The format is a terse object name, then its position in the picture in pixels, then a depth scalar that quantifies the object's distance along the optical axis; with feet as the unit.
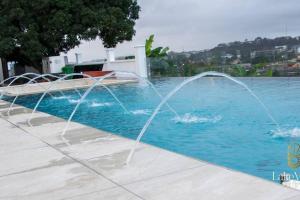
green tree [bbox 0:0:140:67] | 97.35
